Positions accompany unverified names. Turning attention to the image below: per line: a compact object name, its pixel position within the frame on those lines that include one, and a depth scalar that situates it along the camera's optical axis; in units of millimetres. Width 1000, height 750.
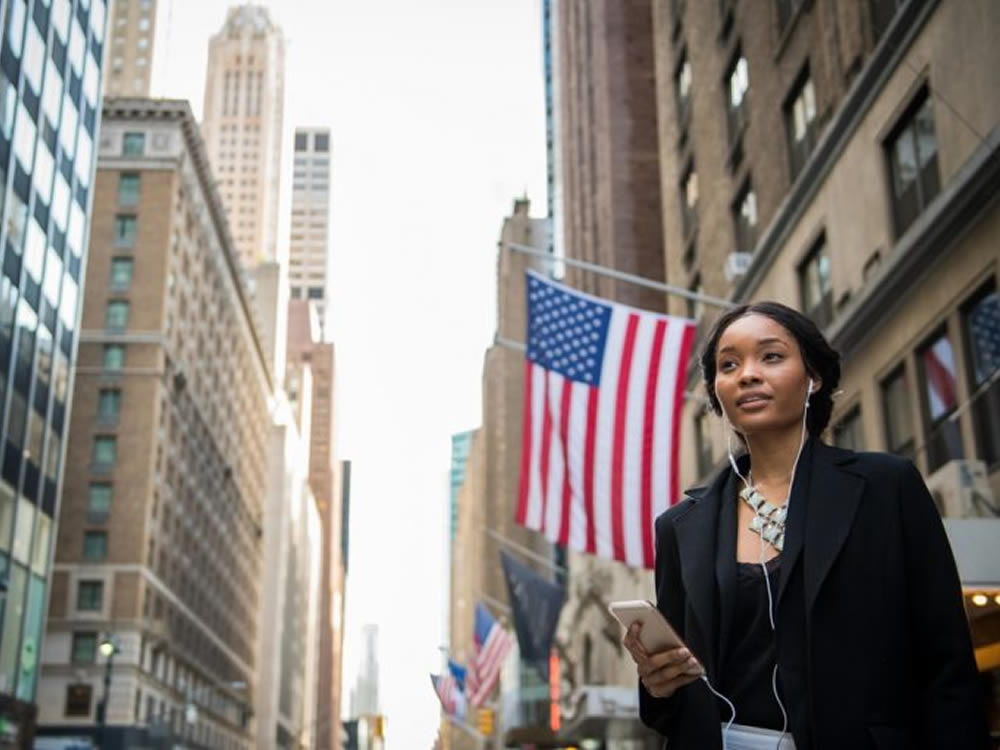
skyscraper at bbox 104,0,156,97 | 169250
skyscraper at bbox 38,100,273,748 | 69812
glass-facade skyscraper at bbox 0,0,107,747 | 46500
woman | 3102
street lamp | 47838
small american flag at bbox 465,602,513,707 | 40750
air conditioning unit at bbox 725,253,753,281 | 31031
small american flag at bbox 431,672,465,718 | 60200
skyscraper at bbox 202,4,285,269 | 194125
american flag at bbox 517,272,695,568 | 19594
